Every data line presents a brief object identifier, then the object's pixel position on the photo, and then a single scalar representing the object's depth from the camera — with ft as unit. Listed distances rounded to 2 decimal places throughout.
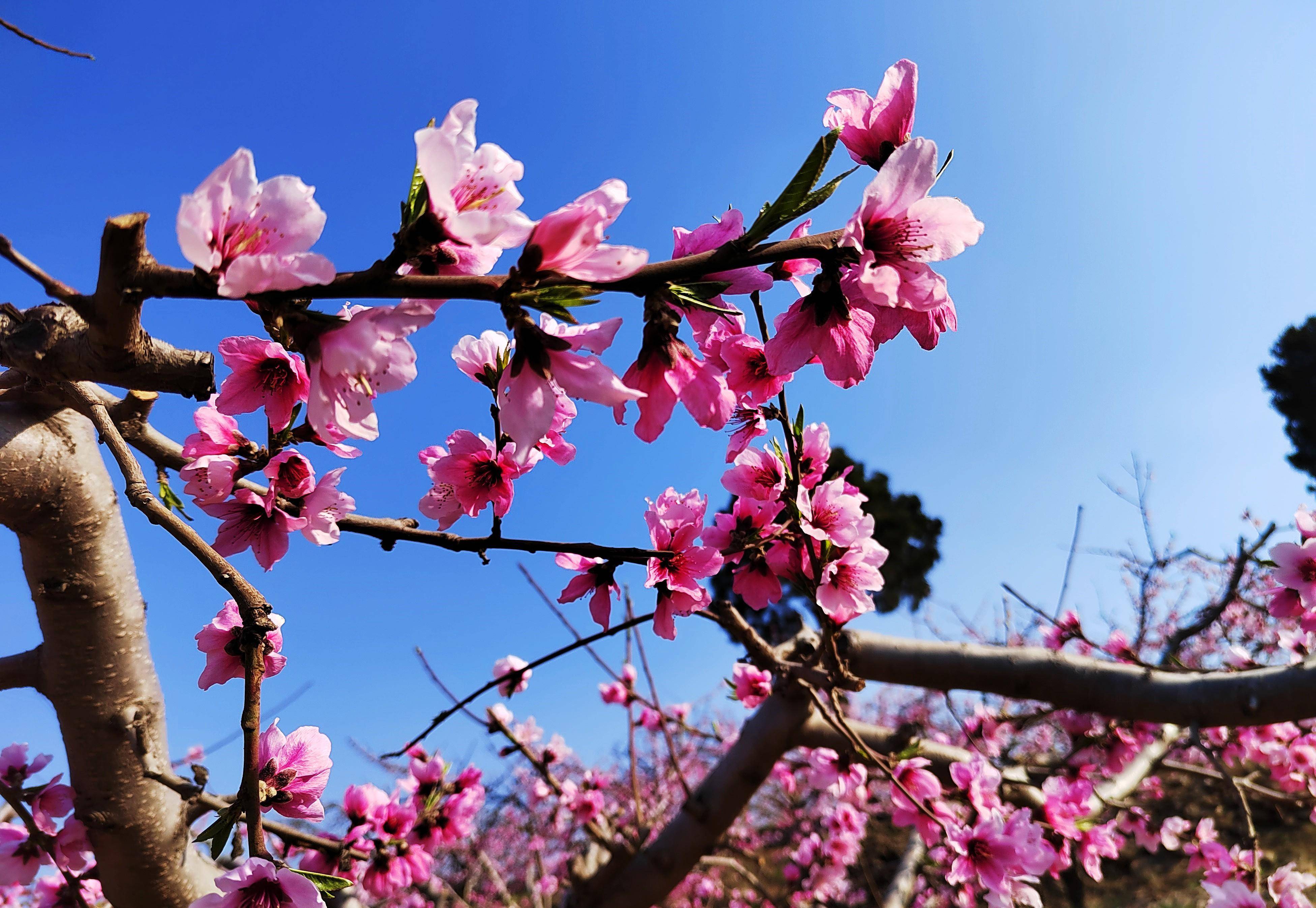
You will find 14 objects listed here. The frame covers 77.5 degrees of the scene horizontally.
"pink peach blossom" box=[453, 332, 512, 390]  1.04
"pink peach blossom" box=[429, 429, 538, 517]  1.04
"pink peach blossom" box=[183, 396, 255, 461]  0.97
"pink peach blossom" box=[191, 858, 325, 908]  0.70
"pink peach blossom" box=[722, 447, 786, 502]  1.19
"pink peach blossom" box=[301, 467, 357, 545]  1.00
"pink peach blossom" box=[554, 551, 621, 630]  1.10
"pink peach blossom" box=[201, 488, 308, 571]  0.98
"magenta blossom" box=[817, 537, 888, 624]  1.14
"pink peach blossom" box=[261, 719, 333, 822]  0.86
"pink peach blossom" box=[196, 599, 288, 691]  0.93
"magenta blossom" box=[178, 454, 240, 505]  0.92
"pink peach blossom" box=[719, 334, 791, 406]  0.96
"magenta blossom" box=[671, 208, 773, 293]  0.81
